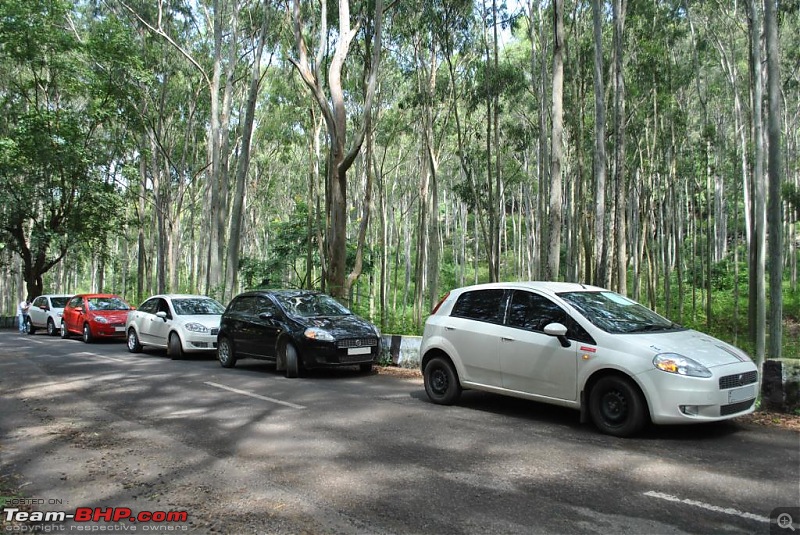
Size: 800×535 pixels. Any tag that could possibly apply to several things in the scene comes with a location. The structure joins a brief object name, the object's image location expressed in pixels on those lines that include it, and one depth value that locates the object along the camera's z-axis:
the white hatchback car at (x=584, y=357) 5.66
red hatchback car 18.03
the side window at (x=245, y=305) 11.85
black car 10.19
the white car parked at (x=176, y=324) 13.50
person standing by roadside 24.44
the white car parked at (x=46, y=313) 21.80
